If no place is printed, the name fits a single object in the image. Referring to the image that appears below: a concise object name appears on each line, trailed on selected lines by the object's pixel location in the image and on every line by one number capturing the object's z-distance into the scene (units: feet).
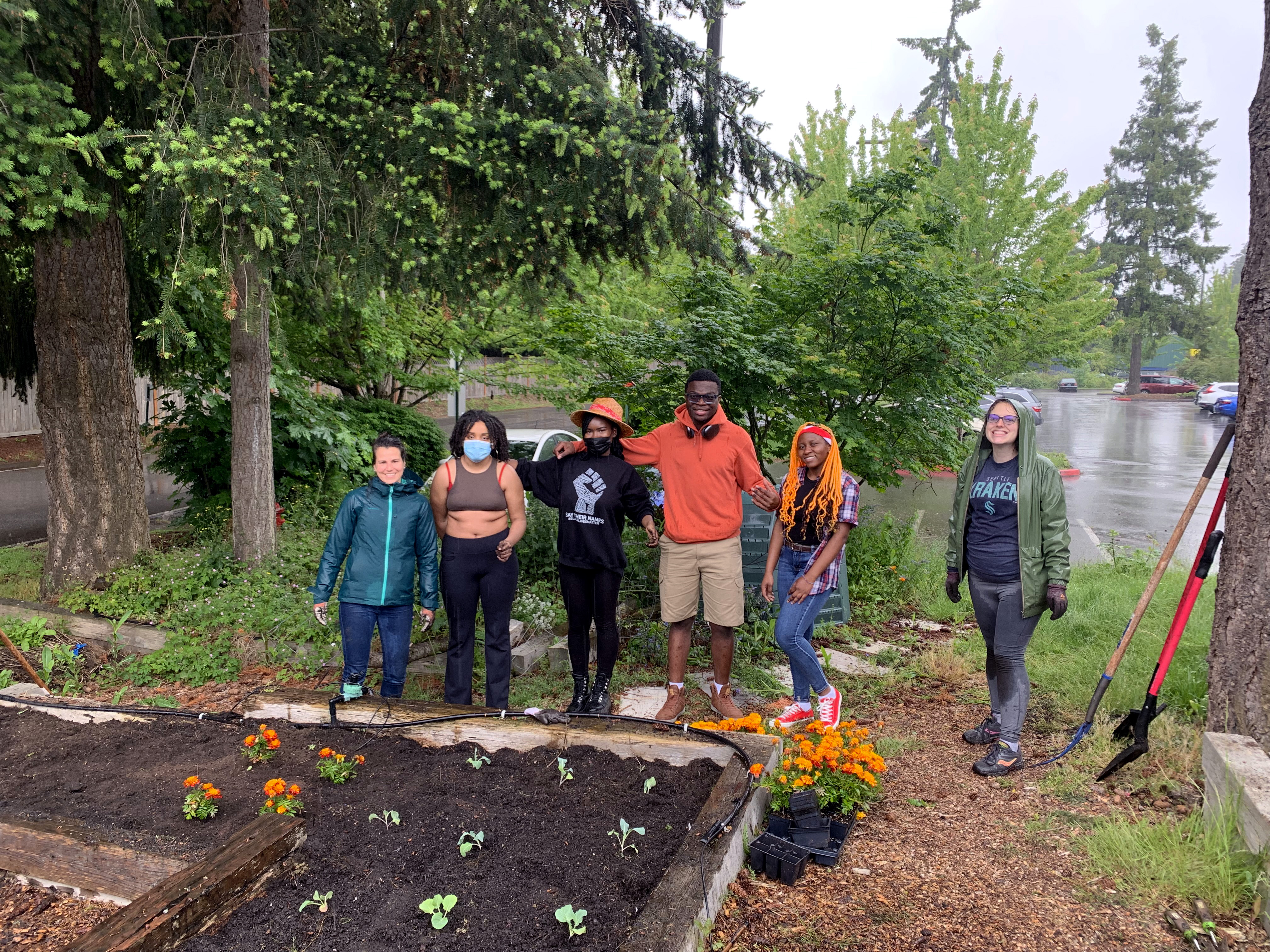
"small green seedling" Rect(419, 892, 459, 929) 8.29
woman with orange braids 14.07
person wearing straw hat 14.78
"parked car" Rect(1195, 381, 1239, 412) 125.18
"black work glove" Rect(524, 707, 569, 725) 12.50
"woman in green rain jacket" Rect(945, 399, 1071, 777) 12.96
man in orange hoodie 14.85
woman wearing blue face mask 14.24
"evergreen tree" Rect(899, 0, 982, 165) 127.13
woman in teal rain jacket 13.92
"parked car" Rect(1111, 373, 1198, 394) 178.70
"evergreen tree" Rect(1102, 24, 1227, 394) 159.33
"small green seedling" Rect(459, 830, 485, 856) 9.66
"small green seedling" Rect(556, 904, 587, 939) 8.20
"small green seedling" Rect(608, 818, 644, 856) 9.66
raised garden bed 8.43
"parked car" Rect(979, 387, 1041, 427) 58.39
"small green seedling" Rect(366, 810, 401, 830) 10.28
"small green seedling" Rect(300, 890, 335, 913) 8.67
